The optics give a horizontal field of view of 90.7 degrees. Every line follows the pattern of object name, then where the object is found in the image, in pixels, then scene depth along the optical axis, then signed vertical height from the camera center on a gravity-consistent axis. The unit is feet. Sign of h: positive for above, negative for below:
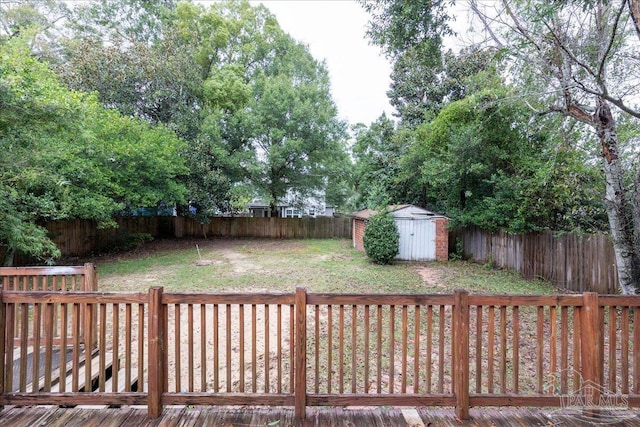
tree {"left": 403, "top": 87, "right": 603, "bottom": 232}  19.93 +3.40
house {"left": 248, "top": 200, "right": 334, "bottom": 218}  81.32 +0.55
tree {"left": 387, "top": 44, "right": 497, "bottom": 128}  45.73 +19.19
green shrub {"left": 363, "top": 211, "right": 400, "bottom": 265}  32.19 -2.67
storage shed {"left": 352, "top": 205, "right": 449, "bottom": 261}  35.91 -2.65
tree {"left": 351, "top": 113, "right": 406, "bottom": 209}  44.70 +7.82
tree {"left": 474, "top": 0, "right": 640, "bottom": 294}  13.99 +6.72
